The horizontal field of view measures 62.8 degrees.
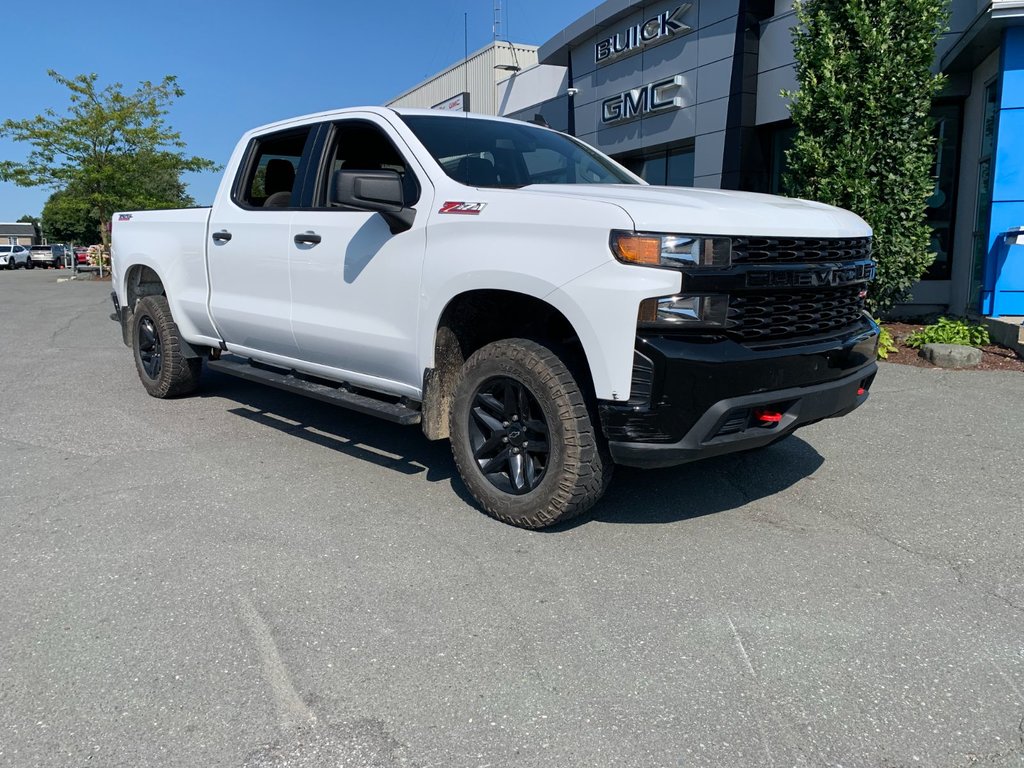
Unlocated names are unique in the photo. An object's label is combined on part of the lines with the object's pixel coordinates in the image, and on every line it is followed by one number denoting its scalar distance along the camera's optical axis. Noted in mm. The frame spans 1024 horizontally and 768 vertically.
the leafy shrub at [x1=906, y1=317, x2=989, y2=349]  9008
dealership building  9727
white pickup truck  3311
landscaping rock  8117
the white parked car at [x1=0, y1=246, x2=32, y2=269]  53438
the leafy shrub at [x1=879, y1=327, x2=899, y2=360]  8688
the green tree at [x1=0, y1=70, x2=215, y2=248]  29984
